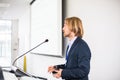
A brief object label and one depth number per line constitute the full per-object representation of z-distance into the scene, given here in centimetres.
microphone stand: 178
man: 159
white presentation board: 339
